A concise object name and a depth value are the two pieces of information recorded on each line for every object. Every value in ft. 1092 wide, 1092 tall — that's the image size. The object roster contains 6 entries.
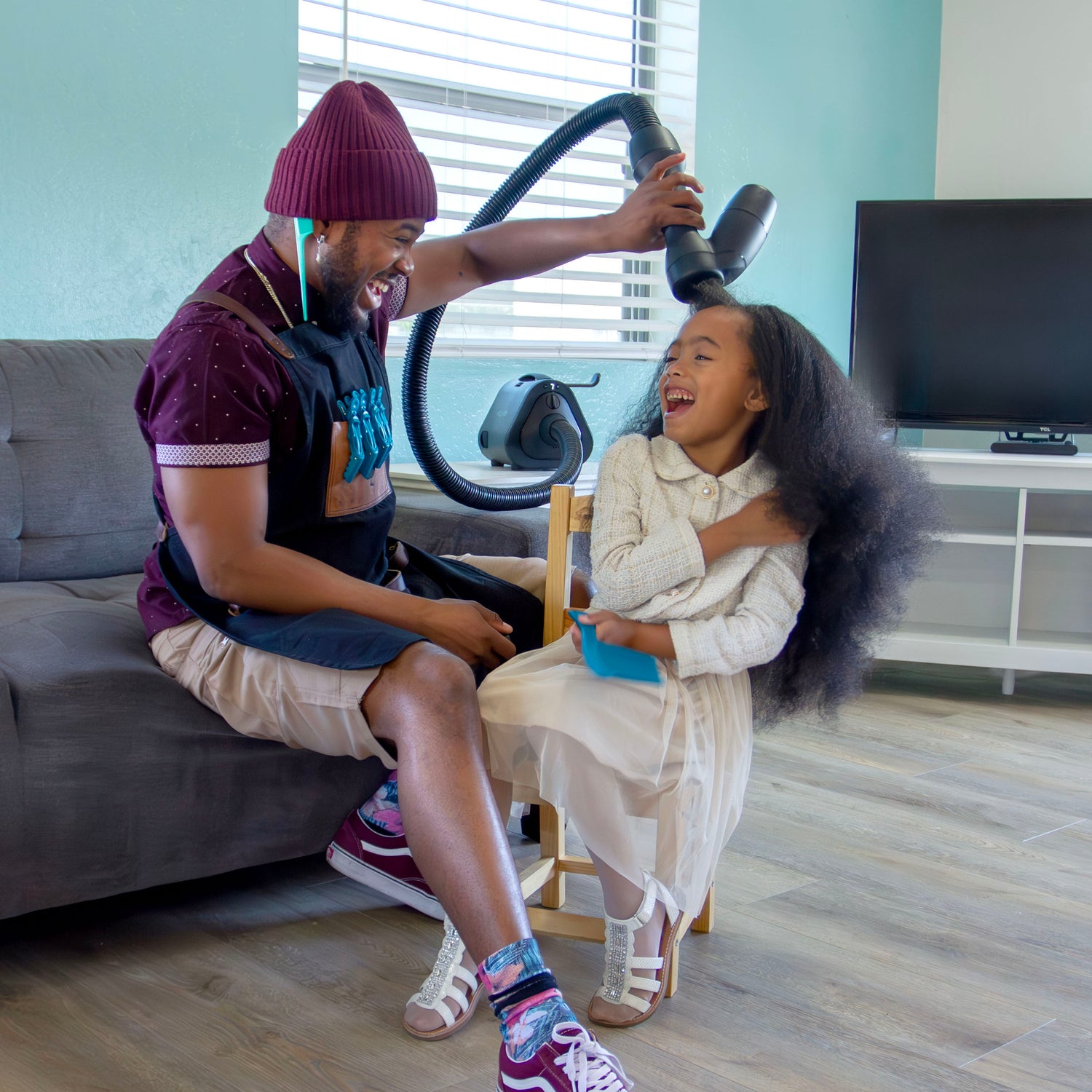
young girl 4.74
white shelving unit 10.03
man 4.28
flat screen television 10.59
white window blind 9.18
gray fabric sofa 4.91
